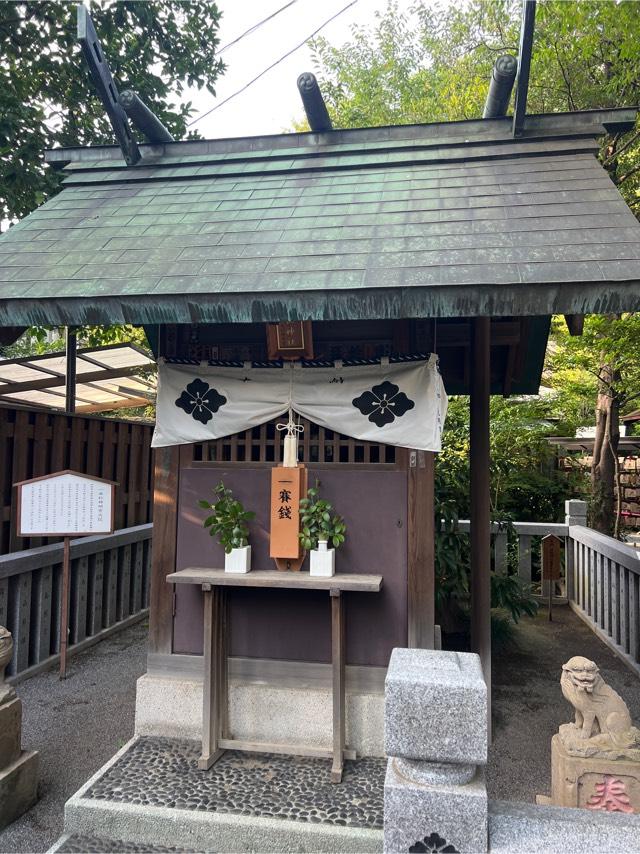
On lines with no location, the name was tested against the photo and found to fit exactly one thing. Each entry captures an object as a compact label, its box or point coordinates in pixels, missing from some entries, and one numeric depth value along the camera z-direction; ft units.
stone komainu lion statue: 9.33
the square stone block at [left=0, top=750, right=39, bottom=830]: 11.84
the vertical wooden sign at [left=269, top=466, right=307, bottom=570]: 14.35
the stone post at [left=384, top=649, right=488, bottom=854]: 8.05
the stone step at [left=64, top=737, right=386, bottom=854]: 11.28
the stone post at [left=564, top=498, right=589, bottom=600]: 30.25
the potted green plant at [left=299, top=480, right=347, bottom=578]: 14.21
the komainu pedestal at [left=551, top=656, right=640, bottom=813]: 9.15
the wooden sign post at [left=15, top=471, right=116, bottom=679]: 19.51
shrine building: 11.88
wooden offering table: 13.53
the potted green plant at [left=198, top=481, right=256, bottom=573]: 14.47
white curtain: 14.69
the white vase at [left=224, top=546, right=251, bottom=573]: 14.44
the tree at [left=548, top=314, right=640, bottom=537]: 29.84
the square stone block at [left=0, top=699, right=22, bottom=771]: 11.96
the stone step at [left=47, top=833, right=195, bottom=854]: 11.12
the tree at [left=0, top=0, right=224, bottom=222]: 26.50
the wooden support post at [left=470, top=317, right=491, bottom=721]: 17.02
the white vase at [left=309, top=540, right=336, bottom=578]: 14.20
